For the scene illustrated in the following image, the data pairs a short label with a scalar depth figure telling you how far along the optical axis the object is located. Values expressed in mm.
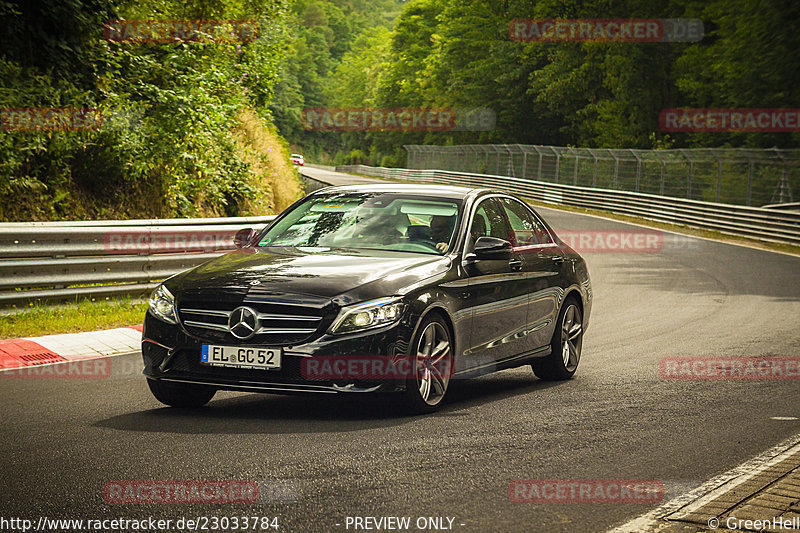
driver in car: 16225
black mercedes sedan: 13742
